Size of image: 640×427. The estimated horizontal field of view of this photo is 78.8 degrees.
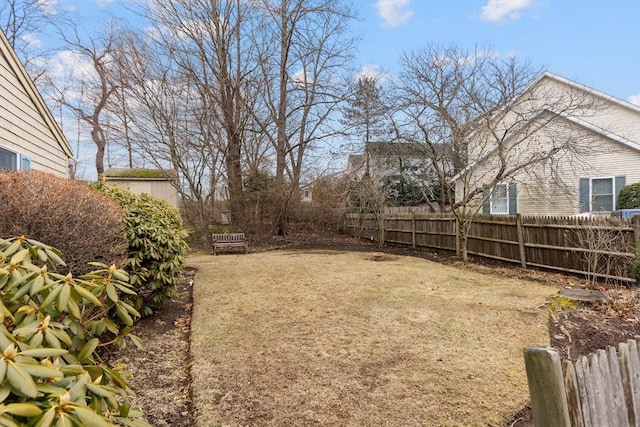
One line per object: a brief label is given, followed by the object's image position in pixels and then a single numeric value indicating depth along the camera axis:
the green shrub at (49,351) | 0.98
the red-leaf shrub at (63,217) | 3.61
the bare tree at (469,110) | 10.75
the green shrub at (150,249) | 5.16
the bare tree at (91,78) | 15.36
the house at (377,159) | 18.59
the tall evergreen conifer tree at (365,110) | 16.92
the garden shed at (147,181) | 18.94
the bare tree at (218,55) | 14.90
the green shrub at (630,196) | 12.81
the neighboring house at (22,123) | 5.77
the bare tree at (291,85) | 16.75
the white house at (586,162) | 13.35
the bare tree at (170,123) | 14.36
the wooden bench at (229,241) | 14.09
